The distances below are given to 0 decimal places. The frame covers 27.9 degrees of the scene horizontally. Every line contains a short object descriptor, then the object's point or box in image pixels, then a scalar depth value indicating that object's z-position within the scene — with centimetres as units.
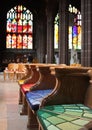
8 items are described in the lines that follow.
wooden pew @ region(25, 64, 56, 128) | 263
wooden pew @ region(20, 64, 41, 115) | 335
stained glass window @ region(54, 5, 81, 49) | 1951
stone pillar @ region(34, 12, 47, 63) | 1768
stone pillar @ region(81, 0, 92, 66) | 803
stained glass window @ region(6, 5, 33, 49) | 1953
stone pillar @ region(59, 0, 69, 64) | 1124
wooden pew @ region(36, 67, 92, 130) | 155
